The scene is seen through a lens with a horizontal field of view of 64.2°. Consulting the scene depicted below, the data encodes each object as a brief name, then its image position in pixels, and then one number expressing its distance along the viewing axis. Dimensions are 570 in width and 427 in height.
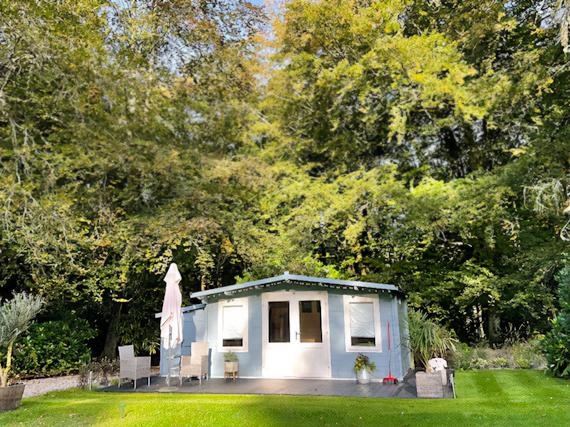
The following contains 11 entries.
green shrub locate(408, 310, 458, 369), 8.64
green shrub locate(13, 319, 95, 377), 9.81
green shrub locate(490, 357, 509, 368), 10.22
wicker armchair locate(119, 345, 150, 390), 8.80
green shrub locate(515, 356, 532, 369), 9.78
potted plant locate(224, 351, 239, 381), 9.67
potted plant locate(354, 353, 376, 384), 8.92
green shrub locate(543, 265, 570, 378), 7.98
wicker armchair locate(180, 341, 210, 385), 9.21
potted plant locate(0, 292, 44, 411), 6.84
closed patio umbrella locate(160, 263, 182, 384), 8.99
